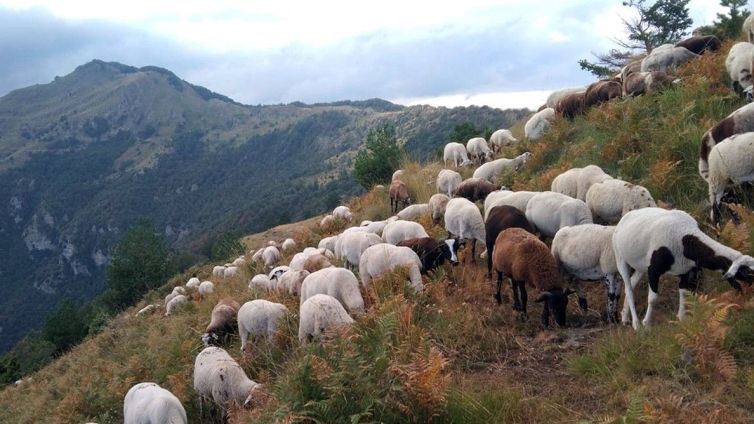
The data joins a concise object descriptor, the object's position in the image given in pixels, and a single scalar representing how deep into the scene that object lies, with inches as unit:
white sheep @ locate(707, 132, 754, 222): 299.7
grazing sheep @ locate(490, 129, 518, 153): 894.1
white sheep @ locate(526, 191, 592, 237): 376.8
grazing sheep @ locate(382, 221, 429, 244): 478.9
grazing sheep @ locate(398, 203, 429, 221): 606.2
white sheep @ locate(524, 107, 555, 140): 716.0
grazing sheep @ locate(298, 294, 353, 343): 303.0
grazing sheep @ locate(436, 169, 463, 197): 701.8
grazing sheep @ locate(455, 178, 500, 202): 595.8
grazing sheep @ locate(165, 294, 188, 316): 943.0
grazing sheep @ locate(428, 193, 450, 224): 566.3
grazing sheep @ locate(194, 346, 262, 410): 319.6
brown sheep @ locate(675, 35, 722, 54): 636.7
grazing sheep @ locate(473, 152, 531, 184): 645.9
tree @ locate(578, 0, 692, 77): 1369.3
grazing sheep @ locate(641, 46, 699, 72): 631.2
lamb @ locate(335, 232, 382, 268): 466.3
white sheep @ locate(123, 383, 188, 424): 317.1
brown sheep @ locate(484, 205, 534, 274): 395.9
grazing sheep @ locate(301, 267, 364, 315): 344.2
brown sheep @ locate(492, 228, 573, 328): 298.5
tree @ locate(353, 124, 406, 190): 1349.7
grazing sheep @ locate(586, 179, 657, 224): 358.9
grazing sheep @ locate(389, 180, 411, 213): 763.4
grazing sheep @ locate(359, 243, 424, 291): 365.3
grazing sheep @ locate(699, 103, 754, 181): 330.0
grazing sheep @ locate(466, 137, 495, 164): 892.0
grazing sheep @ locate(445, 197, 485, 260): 456.1
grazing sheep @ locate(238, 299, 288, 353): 378.0
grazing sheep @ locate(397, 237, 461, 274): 410.0
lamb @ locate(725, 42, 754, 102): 423.5
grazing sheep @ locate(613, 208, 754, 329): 238.8
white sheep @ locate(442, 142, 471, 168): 932.3
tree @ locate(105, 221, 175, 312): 2258.9
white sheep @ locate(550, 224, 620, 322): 304.5
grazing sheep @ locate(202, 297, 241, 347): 438.6
